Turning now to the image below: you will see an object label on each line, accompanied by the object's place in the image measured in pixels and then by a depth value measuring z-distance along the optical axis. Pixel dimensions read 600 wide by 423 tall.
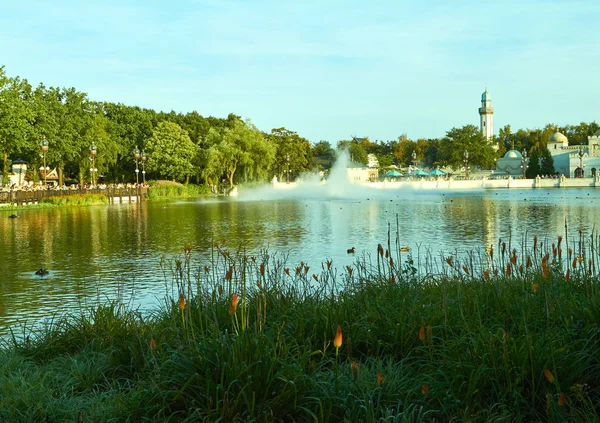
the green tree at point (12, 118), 48.00
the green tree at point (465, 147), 111.44
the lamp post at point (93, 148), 54.12
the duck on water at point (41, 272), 13.69
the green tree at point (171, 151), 77.56
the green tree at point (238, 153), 71.81
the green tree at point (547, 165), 111.44
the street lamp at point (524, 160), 124.56
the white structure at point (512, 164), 126.62
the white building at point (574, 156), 117.31
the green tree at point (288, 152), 97.25
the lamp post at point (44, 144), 45.50
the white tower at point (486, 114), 173.38
